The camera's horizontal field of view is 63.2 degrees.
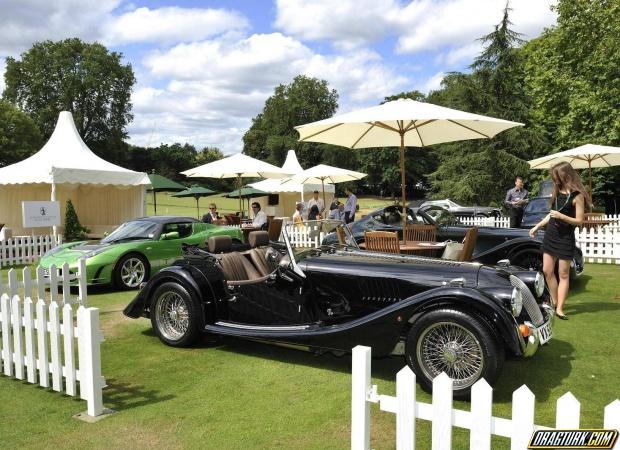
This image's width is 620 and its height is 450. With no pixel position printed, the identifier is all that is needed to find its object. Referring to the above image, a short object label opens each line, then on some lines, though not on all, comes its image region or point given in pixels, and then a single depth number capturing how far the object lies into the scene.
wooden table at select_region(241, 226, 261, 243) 13.94
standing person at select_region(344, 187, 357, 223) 16.62
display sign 13.90
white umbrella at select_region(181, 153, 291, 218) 16.03
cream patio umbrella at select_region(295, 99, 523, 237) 7.00
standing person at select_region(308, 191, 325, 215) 18.12
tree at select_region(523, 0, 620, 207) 22.22
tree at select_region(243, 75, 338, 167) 64.00
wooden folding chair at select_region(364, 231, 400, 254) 8.11
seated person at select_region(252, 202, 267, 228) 14.84
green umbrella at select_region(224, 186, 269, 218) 29.15
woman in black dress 6.39
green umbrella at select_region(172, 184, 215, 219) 25.08
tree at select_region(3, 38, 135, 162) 49.31
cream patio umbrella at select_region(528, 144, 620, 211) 13.52
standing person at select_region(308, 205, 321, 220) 16.72
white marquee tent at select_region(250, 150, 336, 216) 27.81
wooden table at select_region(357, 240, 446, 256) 7.95
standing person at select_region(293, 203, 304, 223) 16.57
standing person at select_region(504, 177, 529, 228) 13.98
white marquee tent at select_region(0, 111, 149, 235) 17.30
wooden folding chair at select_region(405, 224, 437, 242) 9.62
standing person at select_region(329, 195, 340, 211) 20.31
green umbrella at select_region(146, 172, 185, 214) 20.75
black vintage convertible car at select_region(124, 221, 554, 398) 4.05
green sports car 9.37
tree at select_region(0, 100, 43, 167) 44.12
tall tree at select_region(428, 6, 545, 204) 27.78
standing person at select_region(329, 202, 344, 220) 17.35
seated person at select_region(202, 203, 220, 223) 16.91
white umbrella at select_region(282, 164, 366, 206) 17.65
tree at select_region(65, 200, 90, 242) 20.05
